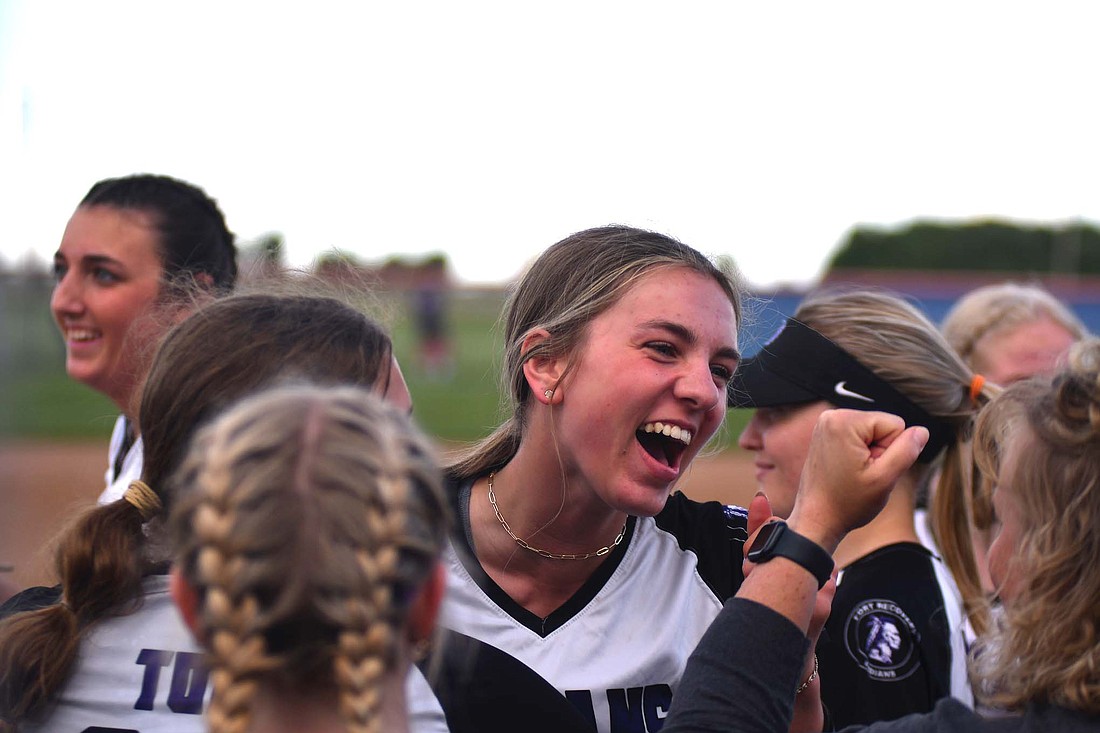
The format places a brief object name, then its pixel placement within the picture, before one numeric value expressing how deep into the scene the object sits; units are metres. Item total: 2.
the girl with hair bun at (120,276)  3.31
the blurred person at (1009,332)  4.17
